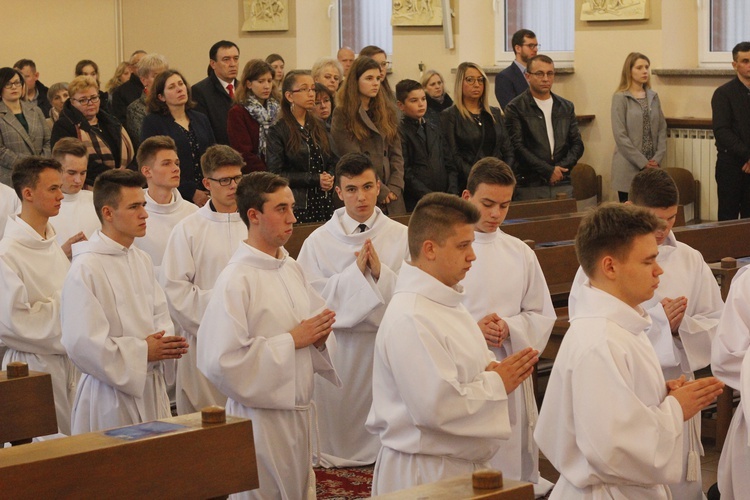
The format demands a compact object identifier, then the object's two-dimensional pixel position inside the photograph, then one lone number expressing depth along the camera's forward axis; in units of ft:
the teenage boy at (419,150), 28.84
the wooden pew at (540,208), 28.07
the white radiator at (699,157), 35.86
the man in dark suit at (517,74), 35.58
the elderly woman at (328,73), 31.78
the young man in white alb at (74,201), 22.99
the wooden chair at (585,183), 37.65
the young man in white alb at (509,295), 17.76
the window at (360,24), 47.24
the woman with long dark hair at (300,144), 25.20
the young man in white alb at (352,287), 19.72
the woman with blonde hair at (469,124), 29.66
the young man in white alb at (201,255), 20.56
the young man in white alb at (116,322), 16.72
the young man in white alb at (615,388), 11.82
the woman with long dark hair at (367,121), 26.37
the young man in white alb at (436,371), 13.00
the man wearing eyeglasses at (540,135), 32.19
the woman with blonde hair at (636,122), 35.09
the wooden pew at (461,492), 10.03
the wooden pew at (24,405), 14.10
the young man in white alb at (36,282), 18.97
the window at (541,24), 40.34
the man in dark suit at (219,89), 30.48
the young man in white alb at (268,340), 15.62
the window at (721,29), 36.11
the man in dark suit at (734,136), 32.68
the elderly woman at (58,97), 35.94
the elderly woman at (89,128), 28.07
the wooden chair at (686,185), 35.68
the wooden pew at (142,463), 10.74
